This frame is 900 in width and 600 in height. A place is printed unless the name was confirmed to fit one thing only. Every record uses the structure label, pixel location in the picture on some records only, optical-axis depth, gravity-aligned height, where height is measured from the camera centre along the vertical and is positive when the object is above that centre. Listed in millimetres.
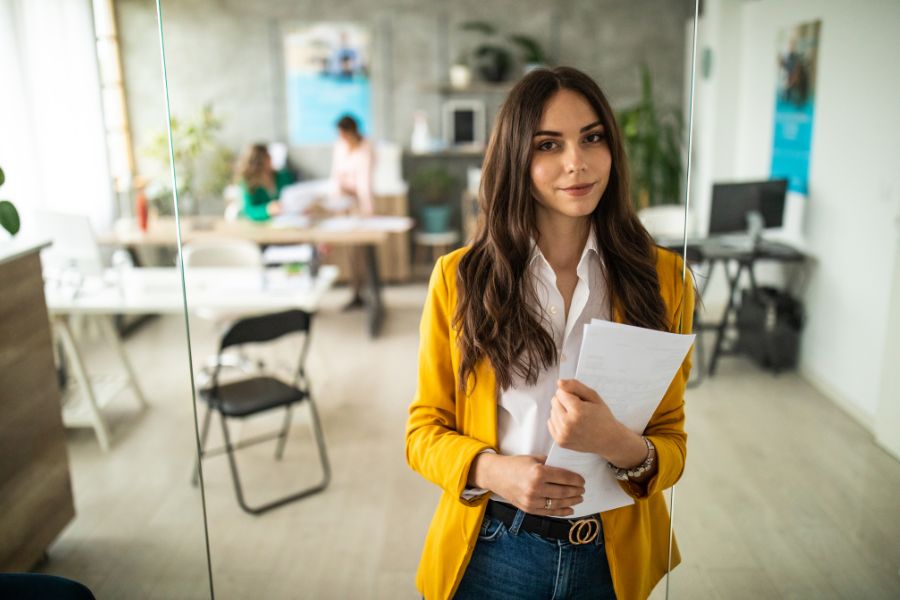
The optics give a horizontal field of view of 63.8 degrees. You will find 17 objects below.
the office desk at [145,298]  2469 -674
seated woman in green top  4941 -239
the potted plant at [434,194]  5625 -383
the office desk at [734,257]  2893 -558
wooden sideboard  2131 -829
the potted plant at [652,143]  2266 +0
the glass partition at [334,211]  2326 -422
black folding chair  2805 -978
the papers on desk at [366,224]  4961 -522
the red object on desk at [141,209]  2244 -180
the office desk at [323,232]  4645 -541
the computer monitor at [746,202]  3703 -309
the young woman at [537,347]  1038 -300
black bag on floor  2682 -732
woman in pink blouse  5622 -216
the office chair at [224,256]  4016 -589
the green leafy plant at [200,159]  4633 -62
